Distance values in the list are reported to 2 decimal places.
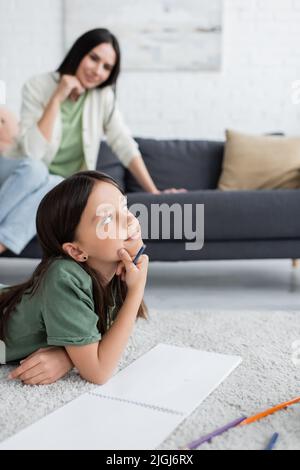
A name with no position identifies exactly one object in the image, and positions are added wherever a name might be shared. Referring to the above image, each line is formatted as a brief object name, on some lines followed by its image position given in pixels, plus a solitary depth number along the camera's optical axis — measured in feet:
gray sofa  6.68
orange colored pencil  3.07
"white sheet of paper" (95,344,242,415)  3.37
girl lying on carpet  3.48
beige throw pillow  7.94
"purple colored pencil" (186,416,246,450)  2.79
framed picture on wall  10.05
